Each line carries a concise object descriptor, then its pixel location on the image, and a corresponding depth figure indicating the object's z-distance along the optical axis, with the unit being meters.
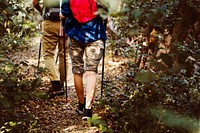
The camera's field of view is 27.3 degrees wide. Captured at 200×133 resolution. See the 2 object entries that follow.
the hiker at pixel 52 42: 5.63
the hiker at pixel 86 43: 4.53
